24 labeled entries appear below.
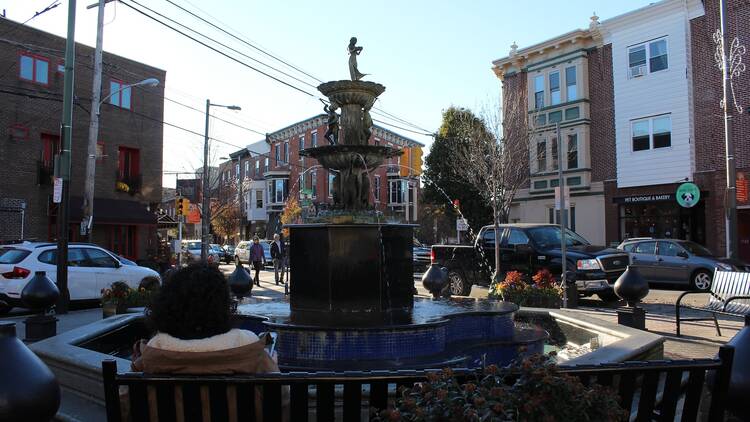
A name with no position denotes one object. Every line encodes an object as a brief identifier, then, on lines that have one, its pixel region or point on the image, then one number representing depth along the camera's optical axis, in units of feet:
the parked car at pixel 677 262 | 54.19
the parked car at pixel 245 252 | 123.85
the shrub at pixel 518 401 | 7.27
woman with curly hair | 9.12
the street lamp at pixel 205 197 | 89.81
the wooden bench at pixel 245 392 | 8.87
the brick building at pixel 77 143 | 76.28
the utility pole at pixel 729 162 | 51.57
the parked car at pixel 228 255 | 143.84
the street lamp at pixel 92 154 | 59.21
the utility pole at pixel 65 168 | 38.60
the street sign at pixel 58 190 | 39.96
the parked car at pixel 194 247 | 137.11
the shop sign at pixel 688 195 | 74.18
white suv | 40.98
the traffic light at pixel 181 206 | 81.00
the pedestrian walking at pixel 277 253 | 76.07
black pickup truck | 43.75
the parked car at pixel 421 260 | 86.43
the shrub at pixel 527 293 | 35.45
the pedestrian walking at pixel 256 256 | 71.05
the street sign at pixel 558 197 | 41.45
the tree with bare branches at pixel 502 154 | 81.10
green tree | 118.62
